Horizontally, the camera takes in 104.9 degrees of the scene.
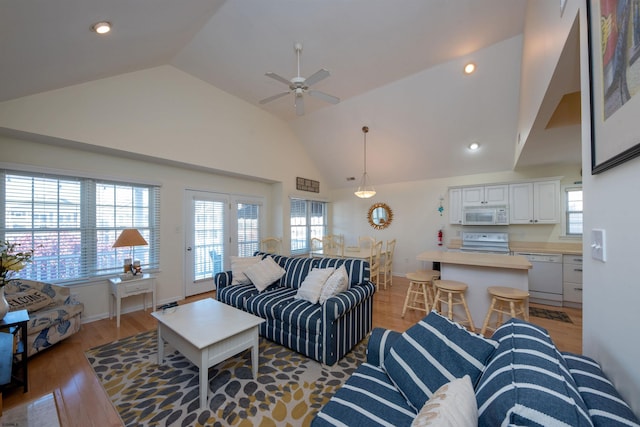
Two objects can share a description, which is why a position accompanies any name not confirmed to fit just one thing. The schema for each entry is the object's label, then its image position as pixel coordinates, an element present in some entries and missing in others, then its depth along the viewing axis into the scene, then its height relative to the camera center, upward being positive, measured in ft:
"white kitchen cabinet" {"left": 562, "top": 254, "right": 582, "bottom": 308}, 12.32 -3.38
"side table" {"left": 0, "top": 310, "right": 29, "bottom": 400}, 6.33 -3.42
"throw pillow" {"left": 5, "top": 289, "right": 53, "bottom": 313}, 8.06 -2.91
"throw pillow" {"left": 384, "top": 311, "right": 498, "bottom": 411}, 3.66 -2.30
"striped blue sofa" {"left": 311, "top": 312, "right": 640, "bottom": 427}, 2.17 -1.90
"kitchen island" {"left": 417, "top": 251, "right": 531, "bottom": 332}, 9.31 -2.43
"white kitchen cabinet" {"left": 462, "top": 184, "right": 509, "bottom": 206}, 15.30 +1.17
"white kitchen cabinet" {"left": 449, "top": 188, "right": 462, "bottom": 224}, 16.70 +0.57
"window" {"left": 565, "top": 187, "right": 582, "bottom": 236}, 14.05 +0.12
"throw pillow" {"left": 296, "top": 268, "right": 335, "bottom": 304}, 8.51 -2.53
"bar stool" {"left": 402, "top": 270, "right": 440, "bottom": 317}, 10.68 -2.93
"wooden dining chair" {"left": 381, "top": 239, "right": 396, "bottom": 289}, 16.49 -3.50
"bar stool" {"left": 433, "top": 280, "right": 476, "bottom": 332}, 9.46 -3.38
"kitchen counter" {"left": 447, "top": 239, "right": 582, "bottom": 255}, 12.76 -1.95
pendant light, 15.78 +2.68
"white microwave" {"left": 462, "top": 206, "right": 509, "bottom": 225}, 15.14 -0.11
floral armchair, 7.82 -3.34
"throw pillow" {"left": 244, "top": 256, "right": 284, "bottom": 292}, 10.11 -2.51
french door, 14.64 -1.32
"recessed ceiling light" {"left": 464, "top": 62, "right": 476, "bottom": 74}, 11.53 +6.89
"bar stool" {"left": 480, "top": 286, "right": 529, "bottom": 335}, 8.40 -3.17
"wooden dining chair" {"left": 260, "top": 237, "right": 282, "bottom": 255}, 18.54 -2.46
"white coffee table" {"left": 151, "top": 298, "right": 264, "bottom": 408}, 6.02 -3.15
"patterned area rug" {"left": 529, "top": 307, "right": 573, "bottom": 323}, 11.21 -4.81
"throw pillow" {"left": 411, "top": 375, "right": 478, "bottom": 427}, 2.44 -2.07
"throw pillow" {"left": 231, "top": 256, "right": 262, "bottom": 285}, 10.76 -2.41
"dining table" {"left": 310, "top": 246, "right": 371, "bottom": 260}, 15.23 -2.55
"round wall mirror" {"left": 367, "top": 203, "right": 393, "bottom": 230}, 20.81 -0.20
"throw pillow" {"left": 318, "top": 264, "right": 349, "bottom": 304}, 8.20 -2.42
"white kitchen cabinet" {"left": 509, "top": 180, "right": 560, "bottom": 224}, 13.94 +0.63
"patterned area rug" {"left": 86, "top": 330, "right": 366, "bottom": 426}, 5.71 -4.69
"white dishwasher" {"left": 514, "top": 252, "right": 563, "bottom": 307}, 12.71 -3.46
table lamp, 10.65 -1.12
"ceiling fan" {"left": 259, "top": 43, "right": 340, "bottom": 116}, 8.57 +4.82
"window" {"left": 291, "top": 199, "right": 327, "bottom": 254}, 20.40 -0.77
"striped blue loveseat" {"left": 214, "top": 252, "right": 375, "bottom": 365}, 7.48 -3.26
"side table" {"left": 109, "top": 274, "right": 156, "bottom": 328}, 10.65 -3.31
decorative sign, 20.13 +2.49
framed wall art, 2.30 +1.42
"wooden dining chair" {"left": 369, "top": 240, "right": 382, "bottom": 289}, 15.59 -2.96
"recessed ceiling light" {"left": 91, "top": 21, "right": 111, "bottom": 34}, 6.56 +5.11
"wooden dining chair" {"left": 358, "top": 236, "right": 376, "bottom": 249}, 21.09 -2.57
